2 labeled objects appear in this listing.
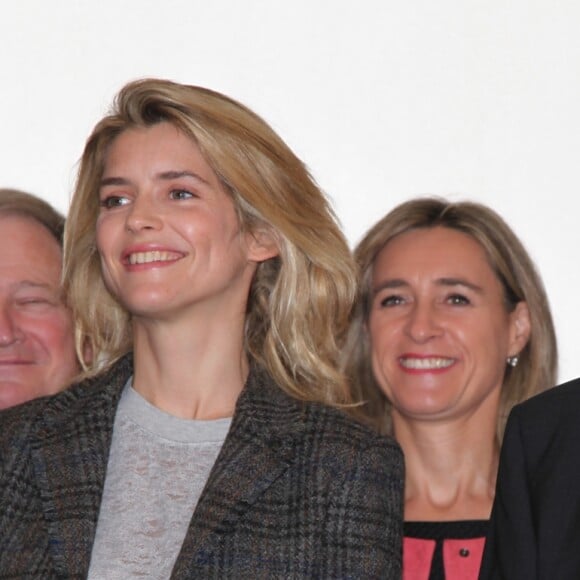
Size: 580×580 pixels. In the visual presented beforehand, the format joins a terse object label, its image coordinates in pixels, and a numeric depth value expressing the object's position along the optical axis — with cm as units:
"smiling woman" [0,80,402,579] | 516
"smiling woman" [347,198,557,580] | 688
